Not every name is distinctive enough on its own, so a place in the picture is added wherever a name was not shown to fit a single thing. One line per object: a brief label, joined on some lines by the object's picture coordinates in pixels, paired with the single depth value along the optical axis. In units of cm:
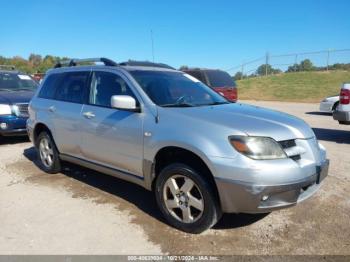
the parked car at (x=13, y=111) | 848
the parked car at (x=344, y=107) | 836
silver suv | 347
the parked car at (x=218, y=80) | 1316
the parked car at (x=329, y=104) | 1503
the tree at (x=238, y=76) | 4199
